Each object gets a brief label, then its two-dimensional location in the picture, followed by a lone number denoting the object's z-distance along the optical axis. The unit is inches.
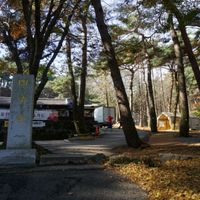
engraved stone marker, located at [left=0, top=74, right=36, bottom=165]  270.9
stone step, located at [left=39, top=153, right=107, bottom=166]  244.7
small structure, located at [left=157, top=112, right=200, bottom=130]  990.9
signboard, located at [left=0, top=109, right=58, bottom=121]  521.8
